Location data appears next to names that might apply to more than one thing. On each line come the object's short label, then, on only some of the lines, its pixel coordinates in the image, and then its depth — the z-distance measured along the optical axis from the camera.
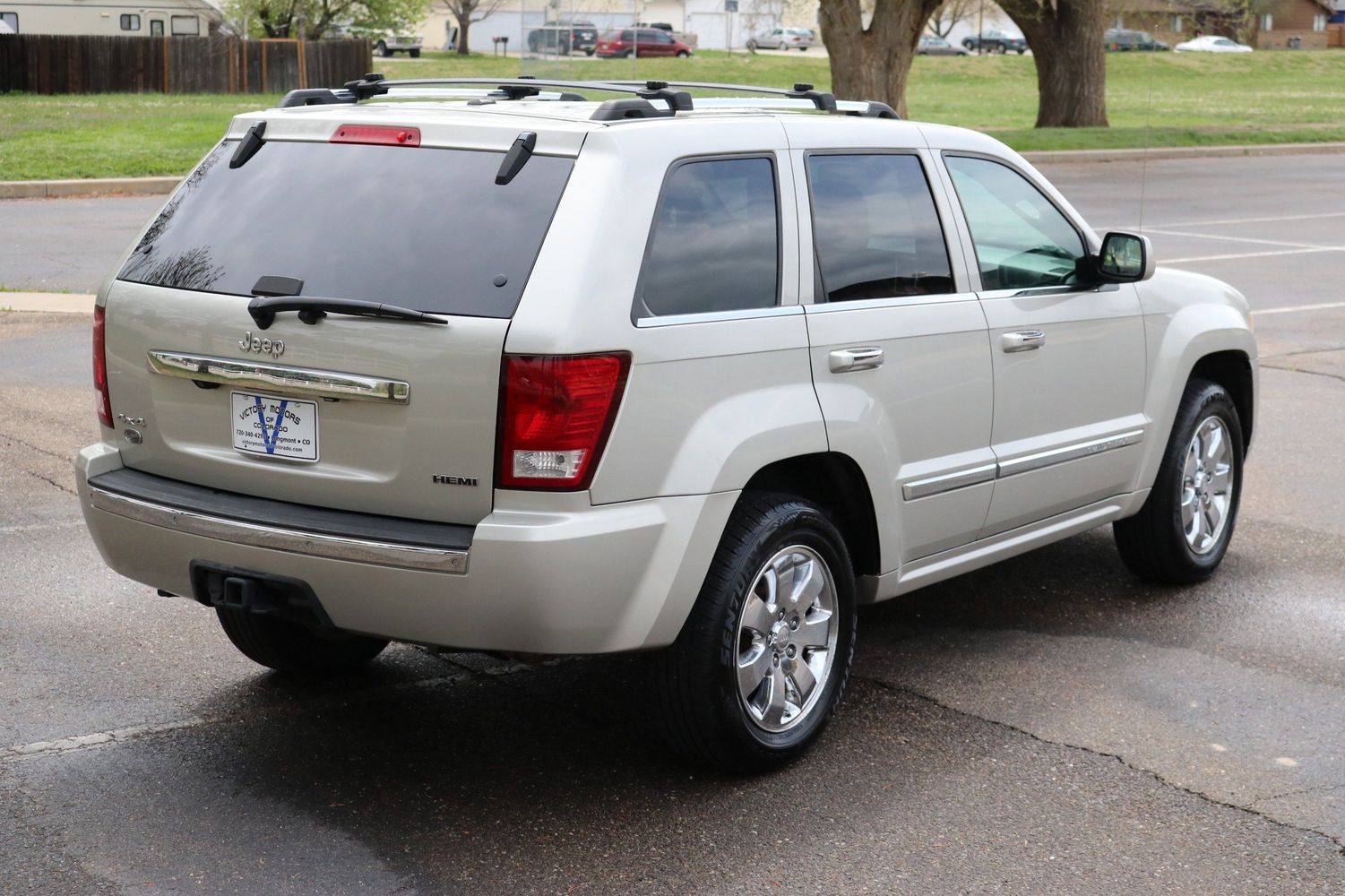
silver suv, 3.94
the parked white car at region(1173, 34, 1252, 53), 82.06
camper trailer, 59.28
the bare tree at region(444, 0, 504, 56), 83.69
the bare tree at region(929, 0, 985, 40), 58.31
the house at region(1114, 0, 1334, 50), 97.75
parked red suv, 78.98
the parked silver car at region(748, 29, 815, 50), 96.50
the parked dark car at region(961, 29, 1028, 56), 96.94
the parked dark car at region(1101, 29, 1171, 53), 71.38
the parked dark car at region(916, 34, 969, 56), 92.94
